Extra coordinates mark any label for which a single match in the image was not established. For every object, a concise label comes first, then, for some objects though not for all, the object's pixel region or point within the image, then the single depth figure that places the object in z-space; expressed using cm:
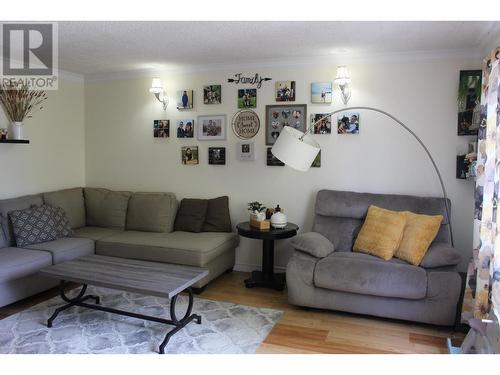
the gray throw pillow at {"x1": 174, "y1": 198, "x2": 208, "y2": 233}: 429
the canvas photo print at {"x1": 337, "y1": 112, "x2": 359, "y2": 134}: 394
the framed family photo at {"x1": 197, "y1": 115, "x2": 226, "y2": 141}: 443
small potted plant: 385
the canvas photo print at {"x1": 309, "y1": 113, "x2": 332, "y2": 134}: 403
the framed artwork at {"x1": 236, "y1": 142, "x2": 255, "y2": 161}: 431
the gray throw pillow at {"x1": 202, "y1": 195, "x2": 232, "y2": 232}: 428
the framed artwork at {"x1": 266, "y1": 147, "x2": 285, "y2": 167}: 422
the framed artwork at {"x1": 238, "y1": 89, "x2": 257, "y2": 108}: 427
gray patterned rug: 267
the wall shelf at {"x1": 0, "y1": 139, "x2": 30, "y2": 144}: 396
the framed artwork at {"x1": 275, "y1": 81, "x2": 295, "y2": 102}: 413
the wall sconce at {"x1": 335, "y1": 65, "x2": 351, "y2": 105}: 373
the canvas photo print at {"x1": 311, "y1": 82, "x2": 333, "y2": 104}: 400
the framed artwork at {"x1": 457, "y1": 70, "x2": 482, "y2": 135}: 352
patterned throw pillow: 373
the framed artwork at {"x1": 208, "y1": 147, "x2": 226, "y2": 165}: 444
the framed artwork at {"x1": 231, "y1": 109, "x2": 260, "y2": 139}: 429
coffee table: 264
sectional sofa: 341
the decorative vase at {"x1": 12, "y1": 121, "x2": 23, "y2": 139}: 410
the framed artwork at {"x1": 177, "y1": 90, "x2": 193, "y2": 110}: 452
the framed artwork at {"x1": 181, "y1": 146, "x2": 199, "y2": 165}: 457
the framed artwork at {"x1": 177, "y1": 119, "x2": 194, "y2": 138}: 456
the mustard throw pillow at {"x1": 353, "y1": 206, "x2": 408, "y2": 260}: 329
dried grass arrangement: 406
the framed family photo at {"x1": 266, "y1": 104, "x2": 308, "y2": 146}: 411
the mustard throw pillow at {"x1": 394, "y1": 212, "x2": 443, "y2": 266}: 315
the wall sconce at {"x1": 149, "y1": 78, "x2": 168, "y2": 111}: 446
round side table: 367
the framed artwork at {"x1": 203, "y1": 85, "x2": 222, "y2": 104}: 441
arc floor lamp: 304
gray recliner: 292
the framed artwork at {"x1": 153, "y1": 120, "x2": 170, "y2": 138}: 468
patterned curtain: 244
